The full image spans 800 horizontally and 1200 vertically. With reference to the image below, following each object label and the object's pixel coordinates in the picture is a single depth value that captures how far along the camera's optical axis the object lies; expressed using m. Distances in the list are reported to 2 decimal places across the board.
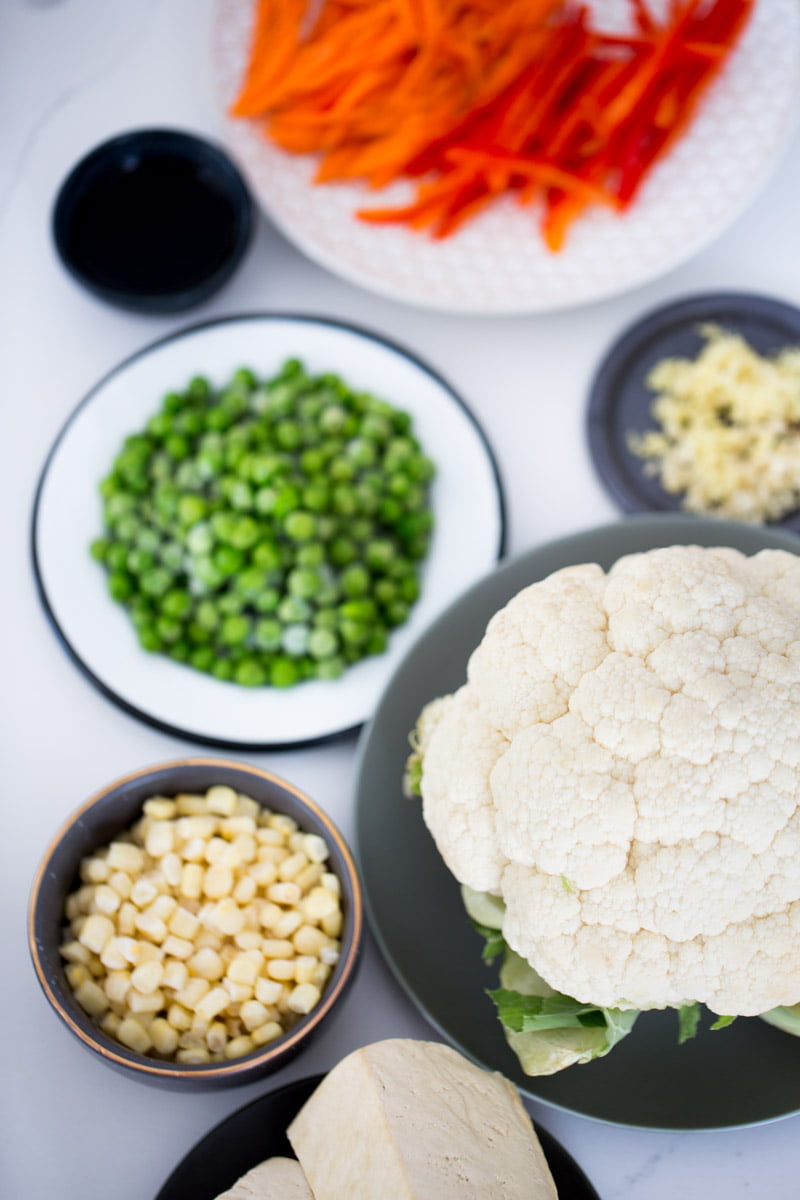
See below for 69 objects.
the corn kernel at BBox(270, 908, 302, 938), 0.78
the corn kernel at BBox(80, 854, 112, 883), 0.78
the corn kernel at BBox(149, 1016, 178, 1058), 0.76
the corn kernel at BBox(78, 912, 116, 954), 0.76
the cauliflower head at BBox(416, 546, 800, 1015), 0.71
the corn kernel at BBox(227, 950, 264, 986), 0.76
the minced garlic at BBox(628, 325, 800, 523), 0.87
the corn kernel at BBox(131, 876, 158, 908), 0.77
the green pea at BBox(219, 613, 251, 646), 0.85
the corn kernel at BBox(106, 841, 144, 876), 0.78
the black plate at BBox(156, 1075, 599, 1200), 0.74
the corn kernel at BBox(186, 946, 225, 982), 0.77
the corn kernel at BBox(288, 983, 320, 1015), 0.76
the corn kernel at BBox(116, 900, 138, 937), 0.77
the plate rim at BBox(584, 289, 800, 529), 0.89
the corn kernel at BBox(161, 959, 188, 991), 0.76
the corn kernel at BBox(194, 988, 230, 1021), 0.76
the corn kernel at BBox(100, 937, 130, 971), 0.76
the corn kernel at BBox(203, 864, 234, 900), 0.78
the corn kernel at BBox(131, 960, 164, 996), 0.76
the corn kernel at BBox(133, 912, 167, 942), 0.77
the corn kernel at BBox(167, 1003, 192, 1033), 0.76
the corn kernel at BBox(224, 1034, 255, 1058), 0.75
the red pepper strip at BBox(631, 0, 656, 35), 0.89
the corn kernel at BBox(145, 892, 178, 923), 0.77
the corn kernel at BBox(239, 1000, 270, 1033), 0.76
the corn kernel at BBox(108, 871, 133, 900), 0.77
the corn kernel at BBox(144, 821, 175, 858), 0.78
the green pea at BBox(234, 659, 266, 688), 0.84
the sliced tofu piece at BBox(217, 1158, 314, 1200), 0.72
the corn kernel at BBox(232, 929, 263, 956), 0.77
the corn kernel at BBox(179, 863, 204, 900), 0.78
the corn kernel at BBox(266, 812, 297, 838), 0.79
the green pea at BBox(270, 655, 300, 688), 0.84
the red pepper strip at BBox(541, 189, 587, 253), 0.89
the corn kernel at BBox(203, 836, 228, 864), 0.78
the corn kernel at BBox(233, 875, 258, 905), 0.78
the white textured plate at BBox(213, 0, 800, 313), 0.89
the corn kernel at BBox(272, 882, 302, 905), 0.78
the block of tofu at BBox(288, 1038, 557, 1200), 0.71
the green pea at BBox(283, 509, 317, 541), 0.84
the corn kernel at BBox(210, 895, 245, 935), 0.77
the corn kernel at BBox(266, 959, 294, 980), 0.77
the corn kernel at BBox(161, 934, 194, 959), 0.77
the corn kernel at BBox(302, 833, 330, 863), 0.78
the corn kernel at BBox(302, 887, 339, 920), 0.77
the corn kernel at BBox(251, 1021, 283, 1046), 0.76
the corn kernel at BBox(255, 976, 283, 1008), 0.76
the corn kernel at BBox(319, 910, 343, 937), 0.78
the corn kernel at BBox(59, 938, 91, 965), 0.76
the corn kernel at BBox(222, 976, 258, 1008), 0.76
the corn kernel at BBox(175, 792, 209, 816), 0.79
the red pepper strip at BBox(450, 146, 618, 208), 0.88
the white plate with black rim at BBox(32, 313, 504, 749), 0.83
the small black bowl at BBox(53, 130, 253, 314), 0.89
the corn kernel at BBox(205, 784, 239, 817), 0.79
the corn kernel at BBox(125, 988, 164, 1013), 0.76
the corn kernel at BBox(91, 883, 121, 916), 0.77
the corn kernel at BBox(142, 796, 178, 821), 0.78
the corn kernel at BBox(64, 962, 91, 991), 0.76
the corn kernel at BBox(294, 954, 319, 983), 0.77
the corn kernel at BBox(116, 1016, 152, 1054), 0.75
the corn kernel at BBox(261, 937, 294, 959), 0.77
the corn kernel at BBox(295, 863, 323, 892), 0.78
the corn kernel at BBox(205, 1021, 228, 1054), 0.76
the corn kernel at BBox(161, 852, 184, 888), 0.78
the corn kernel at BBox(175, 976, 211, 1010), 0.76
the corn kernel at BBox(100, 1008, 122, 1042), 0.76
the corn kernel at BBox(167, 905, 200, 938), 0.77
